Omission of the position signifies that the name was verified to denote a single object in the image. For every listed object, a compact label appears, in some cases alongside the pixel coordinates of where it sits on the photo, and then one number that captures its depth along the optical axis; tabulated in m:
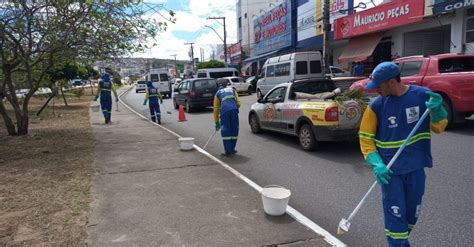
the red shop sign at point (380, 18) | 17.26
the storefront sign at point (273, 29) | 34.06
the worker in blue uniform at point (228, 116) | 7.88
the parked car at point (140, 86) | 47.62
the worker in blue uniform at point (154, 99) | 13.94
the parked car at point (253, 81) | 29.85
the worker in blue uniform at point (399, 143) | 2.96
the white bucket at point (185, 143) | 8.36
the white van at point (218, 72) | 31.81
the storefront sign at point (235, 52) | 53.12
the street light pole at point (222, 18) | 51.01
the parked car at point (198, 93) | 17.64
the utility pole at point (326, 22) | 20.06
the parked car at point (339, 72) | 22.30
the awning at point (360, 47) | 21.13
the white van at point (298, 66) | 18.11
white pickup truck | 7.31
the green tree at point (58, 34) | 8.93
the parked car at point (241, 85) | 28.59
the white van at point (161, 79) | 33.72
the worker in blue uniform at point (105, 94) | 13.86
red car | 8.79
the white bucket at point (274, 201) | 4.38
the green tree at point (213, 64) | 55.51
